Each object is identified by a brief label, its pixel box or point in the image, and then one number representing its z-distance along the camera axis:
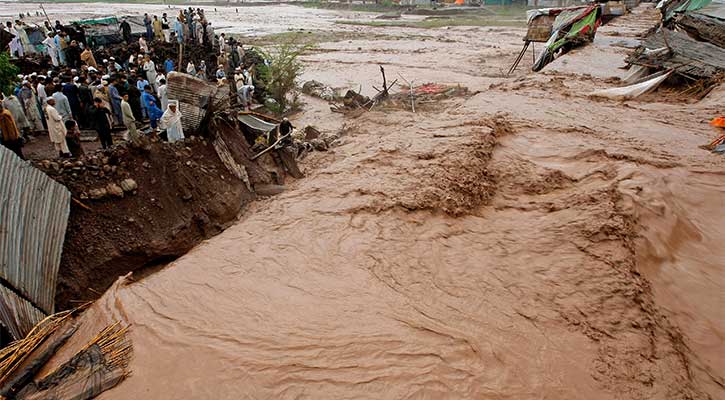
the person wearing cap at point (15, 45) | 13.69
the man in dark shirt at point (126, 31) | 16.73
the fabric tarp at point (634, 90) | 12.10
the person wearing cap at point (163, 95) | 9.73
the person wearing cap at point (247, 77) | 13.53
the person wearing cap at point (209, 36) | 16.95
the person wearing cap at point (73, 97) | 9.08
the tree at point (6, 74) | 8.73
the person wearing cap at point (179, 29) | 16.48
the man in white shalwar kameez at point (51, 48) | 13.12
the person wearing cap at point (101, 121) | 7.91
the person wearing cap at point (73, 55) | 13.50
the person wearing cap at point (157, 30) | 17.05
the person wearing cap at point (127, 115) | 8.40
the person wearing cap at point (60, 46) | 13.30
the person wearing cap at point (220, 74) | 12.86
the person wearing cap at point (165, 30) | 17.23
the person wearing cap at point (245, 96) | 12.52
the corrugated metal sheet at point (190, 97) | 8.37
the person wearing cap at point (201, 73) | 13.24
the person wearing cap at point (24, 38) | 14.59
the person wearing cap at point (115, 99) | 9.33
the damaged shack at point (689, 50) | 12.16
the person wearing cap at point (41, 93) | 8.88
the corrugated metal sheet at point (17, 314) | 4.40
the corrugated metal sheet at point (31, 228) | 5.07
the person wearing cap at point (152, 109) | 9.19
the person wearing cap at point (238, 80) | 13.04
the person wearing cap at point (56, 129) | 7.23
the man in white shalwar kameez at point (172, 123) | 7.79
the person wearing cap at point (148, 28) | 17.19
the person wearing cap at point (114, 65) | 11.90
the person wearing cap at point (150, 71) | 11.89
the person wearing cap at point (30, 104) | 8.73
